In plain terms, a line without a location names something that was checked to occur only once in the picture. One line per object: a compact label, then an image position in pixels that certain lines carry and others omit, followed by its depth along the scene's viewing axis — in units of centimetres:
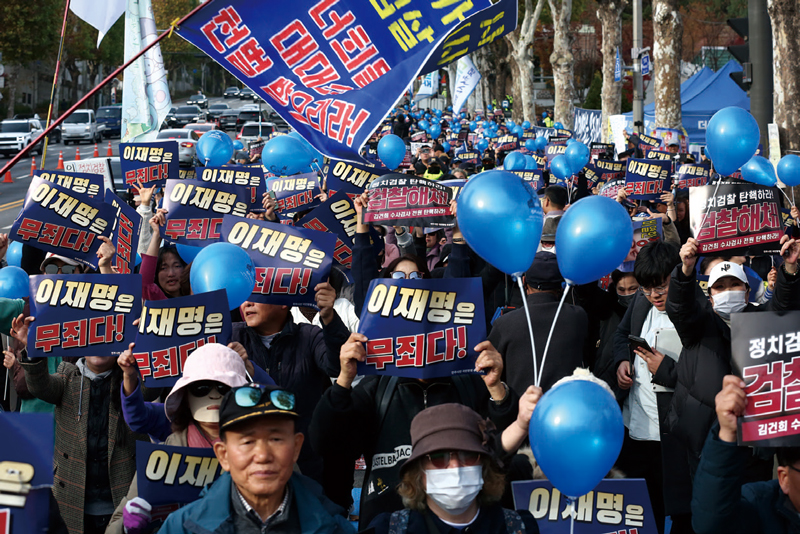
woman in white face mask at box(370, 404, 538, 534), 312
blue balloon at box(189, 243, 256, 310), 462
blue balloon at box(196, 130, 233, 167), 1002
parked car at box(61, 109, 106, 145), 4719
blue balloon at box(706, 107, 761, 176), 617
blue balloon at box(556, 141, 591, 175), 1212
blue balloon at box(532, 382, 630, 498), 306
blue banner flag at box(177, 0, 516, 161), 531
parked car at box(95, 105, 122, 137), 5334
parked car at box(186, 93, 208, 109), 6688
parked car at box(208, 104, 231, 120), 5680
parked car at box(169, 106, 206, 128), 5276
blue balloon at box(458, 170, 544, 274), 391
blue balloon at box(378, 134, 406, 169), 1131
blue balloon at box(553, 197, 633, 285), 393
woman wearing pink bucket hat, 368
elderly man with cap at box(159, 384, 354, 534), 289
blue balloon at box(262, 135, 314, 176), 953
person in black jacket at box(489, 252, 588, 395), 463
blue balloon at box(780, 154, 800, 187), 820
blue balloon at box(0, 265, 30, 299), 539
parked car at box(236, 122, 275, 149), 3938
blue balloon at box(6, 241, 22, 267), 754
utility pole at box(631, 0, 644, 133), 2167
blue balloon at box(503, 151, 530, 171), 1241
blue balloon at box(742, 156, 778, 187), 788
